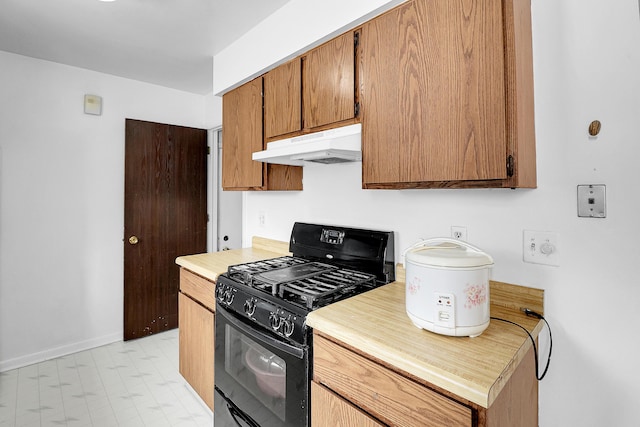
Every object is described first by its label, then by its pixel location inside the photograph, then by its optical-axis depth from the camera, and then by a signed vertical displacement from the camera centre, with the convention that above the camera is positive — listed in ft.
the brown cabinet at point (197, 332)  5.97 -2.28
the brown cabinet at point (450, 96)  3.22 +1.38
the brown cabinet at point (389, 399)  2.60 -1.68
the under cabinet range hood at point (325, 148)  4.51 +1.05
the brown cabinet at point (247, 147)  6.57 +1.56
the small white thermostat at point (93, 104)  9.00 +3.26
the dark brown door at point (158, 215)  9.68 +0.11
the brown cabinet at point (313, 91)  4.82 +2.14
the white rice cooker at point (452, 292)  3.03 -0.72
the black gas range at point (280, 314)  4.03 -1.36
